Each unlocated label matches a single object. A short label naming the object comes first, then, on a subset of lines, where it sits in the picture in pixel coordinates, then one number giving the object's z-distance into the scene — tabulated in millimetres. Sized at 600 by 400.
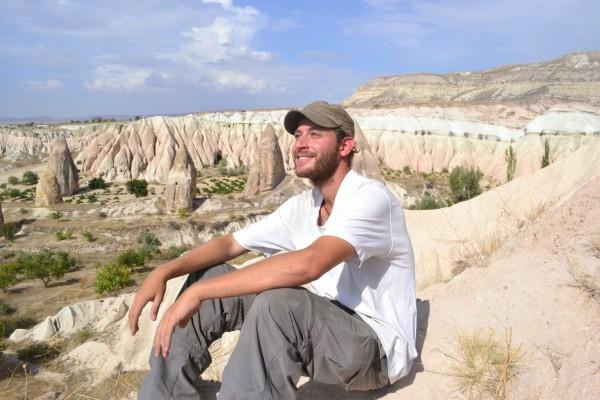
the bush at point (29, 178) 40031
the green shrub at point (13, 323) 11070
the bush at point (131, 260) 16156
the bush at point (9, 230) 21333
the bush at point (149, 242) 18969
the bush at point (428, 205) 19359
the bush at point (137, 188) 32141
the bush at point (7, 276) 14348
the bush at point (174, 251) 19125
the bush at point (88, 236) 20469
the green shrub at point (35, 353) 9148
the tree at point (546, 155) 27291
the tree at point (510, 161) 28516
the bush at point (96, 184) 35062
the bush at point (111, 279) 13289
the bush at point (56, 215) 24659
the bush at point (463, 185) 28625
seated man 1831
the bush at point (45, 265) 15217
